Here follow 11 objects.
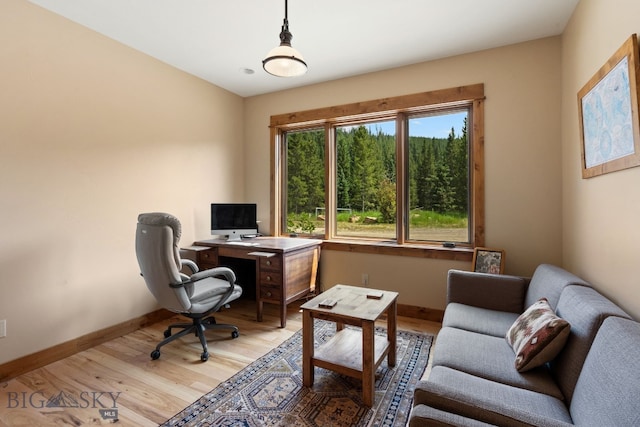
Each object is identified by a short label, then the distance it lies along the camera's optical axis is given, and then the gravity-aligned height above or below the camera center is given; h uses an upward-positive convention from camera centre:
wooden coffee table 1.84 -0.88
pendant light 1.93 +0.98
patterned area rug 1.73 -1.19
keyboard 3.36 -0.35
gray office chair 2.26 -0.52
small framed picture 2.77 -0.47
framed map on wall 1.46 +0.53
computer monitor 3.66 -0.11
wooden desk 3.05 -0.55
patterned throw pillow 1.43 -0.64
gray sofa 1.01 -0.70
